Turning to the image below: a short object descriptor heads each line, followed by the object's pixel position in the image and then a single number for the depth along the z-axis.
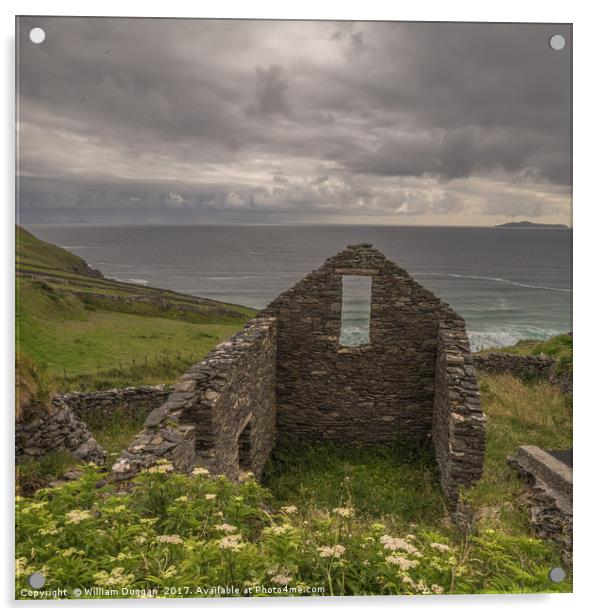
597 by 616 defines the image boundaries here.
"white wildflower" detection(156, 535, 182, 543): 3.75
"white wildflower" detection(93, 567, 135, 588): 3.56
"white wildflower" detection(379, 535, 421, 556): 3.65
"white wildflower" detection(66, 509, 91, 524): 3.83
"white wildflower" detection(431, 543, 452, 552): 3.69
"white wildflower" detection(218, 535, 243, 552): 3.50
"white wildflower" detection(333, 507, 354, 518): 3.81
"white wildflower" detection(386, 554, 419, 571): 3.57
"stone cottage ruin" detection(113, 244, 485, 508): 10.02
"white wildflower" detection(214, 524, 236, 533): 3.79
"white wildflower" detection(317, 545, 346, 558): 3.74
